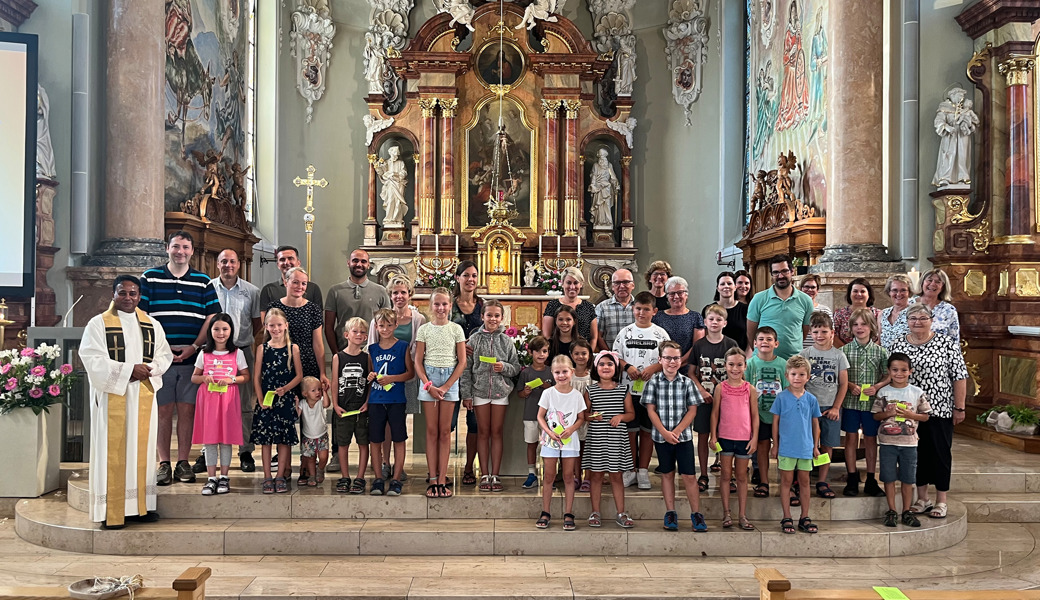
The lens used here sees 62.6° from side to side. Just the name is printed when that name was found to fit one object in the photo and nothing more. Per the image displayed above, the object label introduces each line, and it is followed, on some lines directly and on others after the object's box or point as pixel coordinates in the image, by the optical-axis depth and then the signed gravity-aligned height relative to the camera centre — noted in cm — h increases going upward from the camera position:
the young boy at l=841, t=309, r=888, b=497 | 623 -50
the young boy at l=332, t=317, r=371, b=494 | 613 -57
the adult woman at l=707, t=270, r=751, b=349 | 694 -4
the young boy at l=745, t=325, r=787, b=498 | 600 -46
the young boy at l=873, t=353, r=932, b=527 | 594 -83
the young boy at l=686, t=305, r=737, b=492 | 608 -37
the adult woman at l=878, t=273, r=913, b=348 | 647 +5
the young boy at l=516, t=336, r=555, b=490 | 633 -56
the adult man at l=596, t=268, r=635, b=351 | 654 -3
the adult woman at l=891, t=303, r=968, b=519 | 608 -57
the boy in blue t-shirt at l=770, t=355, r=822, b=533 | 570 -81
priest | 562 -66
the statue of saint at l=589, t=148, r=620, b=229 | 1596 +227
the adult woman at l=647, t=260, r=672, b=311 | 686 +27
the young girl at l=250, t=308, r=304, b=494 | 611 -59
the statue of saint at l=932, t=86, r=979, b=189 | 936 +192
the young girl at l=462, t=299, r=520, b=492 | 635 -56
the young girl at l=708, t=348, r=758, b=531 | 572 -75
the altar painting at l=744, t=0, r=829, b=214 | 1094 +325
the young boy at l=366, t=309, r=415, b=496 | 612 -57
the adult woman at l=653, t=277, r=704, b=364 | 630 -6
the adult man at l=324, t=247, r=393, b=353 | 685 +8
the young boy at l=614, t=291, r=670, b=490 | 606 -26
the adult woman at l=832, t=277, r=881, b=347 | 648 +5
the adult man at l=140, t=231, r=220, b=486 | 626 -7
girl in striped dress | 576 -84
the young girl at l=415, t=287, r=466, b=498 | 614 -45
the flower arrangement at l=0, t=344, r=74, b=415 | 657 -55
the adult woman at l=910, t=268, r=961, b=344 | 632 +8
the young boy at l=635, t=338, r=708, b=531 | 572 -73
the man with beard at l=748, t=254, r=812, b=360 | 643 +1
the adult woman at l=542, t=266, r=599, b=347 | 650 +1
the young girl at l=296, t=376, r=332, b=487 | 618 -88
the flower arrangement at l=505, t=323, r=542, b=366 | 690 -23
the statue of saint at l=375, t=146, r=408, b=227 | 1583 +227
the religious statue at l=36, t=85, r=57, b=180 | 848 +167
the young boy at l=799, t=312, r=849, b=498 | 614 -48
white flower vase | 656 -112
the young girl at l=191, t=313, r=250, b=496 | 604 -65
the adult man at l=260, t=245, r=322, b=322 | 673 +17
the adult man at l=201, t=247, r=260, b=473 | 662 +1
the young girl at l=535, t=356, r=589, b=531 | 576 -79
